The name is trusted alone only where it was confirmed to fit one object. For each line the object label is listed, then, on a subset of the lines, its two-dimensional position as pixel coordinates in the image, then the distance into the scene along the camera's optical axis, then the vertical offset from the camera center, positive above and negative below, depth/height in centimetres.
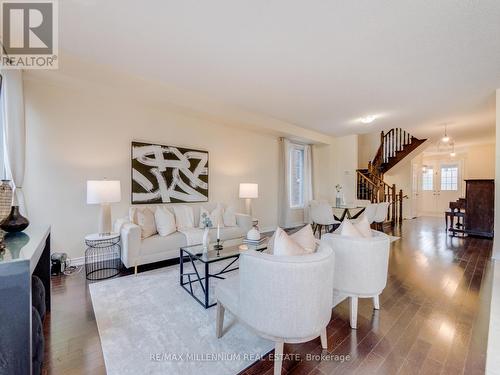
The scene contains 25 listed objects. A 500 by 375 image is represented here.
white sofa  306 -86
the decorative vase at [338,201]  569 -41
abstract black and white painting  391 +18
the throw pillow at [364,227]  232 -44
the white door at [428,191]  995 -26
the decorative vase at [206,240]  271 -66
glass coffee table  240 -89
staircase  698 +50
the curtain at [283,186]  615 -4
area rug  158 -123
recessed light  507 +148
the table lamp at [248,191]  491 -14
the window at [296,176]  665 +25
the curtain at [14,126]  264 +68
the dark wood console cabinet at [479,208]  521 -52
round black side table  307 -113
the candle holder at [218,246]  282 -77
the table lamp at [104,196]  307 -17
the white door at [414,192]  873 -28
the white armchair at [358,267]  207 -75
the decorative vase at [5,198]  148 -10
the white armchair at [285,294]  140 -69
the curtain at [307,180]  691 +12
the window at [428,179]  1004 +26
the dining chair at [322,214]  520 -68
